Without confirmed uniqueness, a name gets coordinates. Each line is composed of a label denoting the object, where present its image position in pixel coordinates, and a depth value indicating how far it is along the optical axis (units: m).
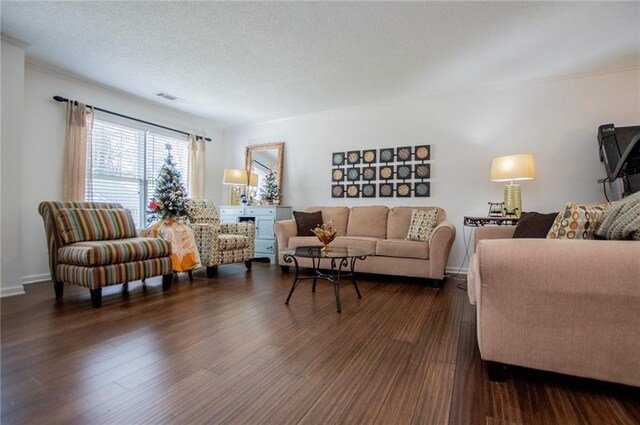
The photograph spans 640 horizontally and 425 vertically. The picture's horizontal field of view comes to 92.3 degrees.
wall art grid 4.36
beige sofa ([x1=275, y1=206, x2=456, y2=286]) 3.35
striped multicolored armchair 2.59
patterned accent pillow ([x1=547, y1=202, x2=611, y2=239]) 1.51
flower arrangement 2.90
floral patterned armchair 3.80
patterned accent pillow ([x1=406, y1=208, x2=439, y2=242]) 3.65
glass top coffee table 2.52
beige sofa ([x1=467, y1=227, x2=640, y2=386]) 1.25
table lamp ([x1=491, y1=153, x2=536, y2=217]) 3.22
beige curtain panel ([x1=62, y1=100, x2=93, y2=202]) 3.71
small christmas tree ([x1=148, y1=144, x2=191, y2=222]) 3.67
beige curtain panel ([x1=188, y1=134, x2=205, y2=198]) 5.27
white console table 4.89
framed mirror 5.44
